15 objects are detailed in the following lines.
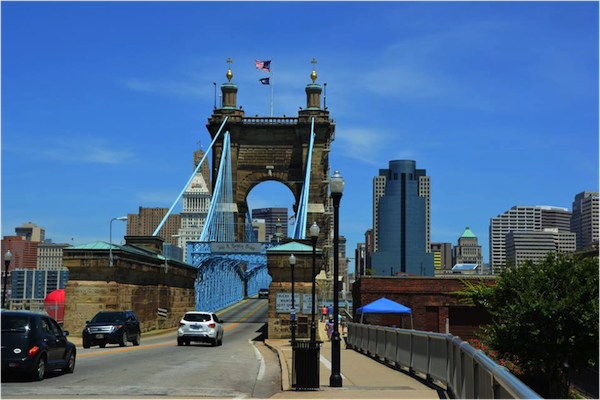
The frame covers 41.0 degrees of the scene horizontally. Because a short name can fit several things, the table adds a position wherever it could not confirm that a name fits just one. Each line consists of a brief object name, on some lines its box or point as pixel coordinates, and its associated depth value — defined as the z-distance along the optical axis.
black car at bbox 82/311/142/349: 30.08
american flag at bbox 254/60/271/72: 87.81
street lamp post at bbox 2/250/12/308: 35.22
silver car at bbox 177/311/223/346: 33.12
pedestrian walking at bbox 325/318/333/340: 41.64
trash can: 16.06
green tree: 19.91
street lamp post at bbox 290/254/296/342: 37.84
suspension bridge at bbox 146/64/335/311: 92.38
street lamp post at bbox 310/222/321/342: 29.50
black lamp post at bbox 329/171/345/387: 16.61
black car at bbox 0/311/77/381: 16.34
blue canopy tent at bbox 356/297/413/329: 35.06
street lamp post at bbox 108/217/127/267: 36.08
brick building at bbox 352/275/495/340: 46.59
